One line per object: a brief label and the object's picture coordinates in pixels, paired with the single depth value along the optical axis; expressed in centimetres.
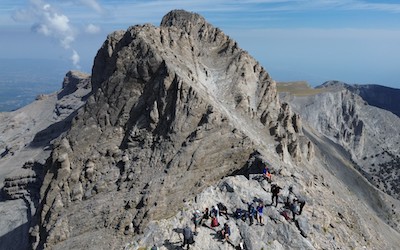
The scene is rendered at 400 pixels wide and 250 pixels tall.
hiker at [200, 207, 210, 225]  3280
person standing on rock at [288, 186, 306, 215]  3554
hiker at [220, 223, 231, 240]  3155
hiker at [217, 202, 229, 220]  3429
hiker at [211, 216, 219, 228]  3250
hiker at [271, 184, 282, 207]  3562
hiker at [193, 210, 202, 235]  3200
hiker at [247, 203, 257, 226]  3372
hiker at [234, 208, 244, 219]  3409
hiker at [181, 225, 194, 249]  2975
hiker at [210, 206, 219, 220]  3325
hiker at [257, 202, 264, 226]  3375
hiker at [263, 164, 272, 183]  3997
